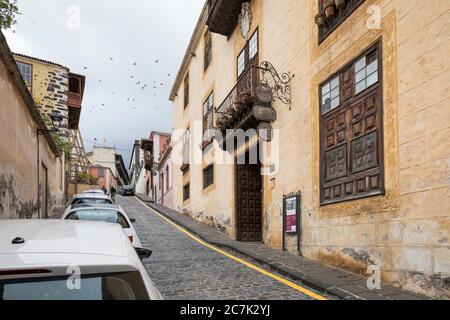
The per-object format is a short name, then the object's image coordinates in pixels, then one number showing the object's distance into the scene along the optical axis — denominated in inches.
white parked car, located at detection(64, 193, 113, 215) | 580.3
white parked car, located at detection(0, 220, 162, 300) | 84.0
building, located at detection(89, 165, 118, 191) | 2332.7
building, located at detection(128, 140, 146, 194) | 2436.0
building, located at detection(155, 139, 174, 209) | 1200.2
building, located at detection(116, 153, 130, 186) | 3159.5
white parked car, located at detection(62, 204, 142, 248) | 325.1
